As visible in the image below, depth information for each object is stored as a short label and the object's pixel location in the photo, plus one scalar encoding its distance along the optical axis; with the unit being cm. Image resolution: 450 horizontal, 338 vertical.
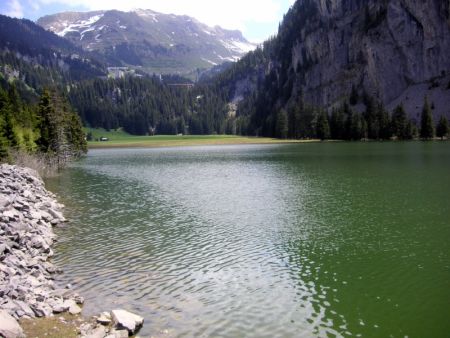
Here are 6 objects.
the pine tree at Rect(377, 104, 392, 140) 18250
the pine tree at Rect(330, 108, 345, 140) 19334
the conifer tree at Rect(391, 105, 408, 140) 17875
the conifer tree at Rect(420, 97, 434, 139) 17352
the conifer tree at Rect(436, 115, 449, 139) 17175
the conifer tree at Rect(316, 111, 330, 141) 19338
